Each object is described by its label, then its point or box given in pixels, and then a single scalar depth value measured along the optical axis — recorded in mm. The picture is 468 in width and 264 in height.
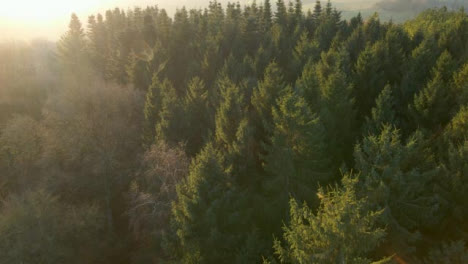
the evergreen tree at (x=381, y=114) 25547
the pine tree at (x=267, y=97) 29844
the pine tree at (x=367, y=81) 35312
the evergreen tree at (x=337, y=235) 10656
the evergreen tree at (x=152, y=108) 37688
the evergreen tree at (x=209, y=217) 21578
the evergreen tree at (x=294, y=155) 22750
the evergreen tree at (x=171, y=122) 33256
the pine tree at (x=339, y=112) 27266
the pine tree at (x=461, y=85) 27141
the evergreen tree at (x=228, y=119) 28641
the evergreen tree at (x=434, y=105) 28203
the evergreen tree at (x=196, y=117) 36219
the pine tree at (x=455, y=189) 19234
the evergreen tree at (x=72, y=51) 56688
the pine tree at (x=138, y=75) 50031
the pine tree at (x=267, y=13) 67556
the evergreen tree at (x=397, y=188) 17578
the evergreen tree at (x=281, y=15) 68625
